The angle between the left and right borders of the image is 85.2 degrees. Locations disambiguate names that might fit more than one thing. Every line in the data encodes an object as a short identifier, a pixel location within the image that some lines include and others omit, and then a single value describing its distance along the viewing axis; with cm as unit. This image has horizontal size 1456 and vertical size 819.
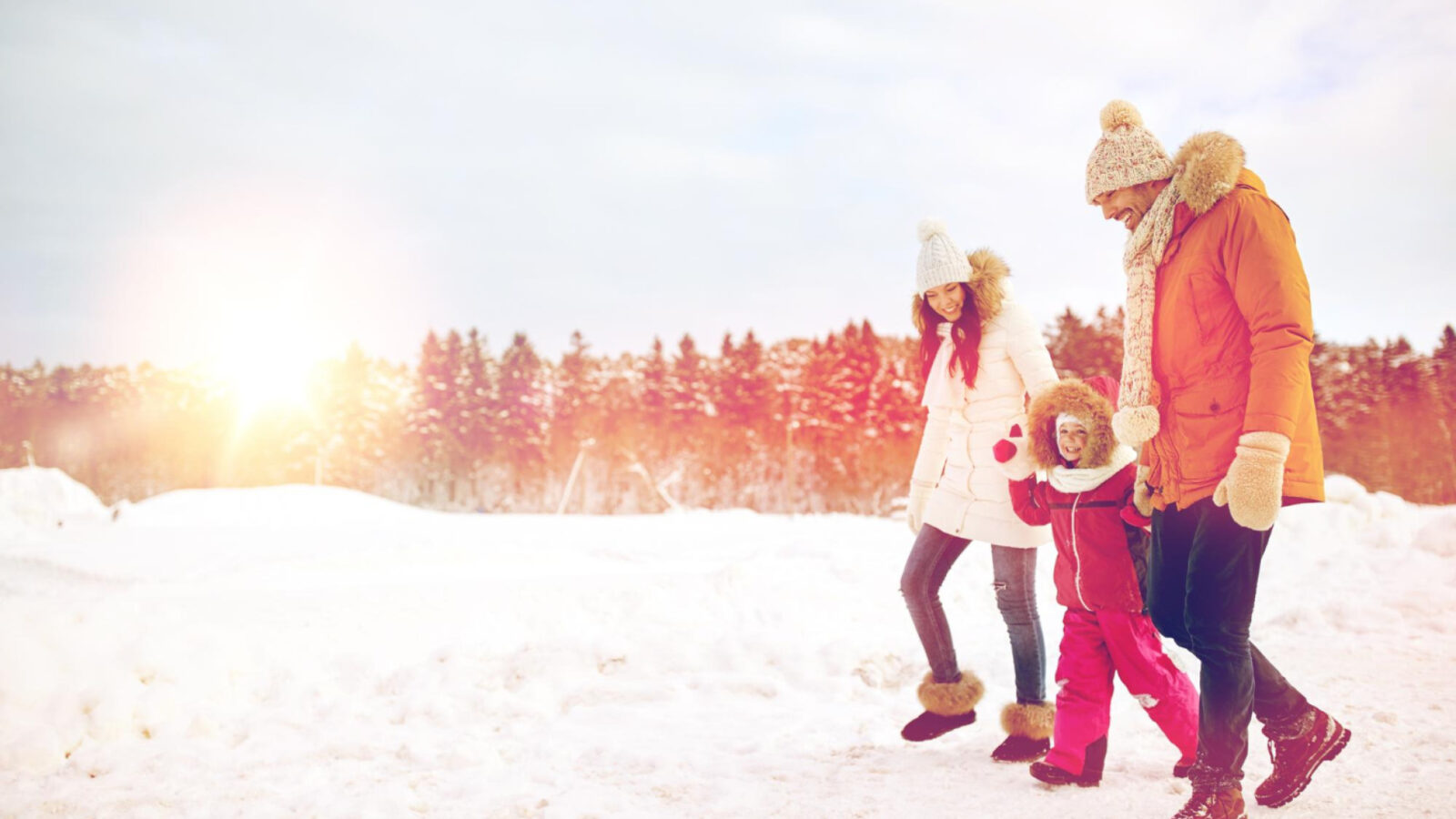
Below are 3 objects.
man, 236
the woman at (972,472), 358
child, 305
